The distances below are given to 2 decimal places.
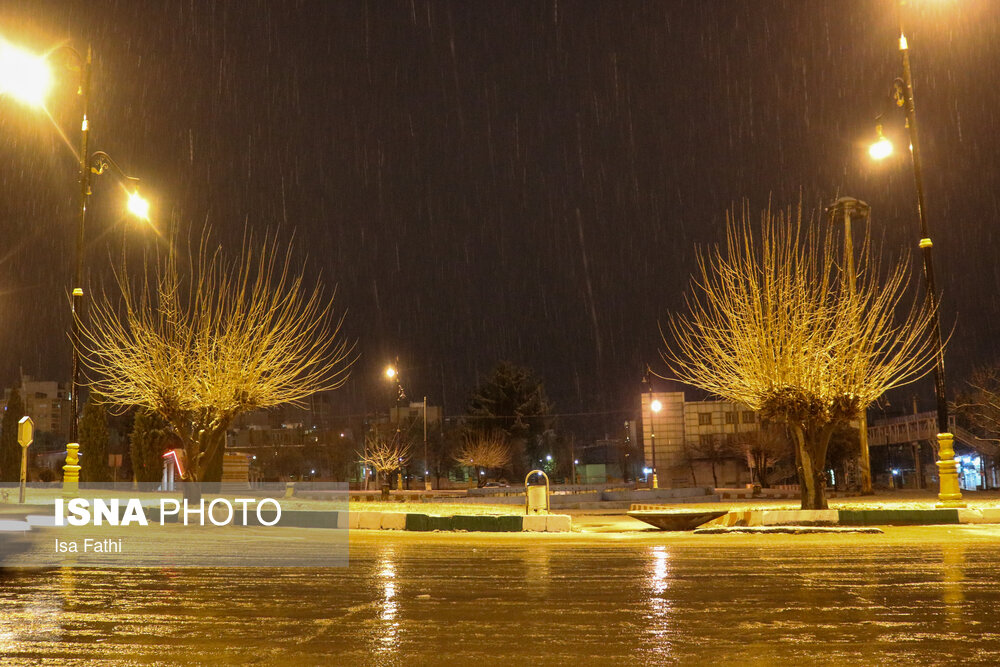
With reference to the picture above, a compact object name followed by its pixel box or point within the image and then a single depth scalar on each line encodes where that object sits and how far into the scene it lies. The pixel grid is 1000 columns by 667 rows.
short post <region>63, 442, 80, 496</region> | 18.63
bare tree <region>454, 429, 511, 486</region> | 60.69
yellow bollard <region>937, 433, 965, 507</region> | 18.67
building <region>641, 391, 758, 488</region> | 53.72
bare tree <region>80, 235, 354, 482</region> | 21.28
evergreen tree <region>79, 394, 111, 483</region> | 38.03
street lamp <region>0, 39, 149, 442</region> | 17.73
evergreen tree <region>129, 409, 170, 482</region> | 40.00
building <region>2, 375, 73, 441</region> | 126.19
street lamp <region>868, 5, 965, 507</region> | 18.77
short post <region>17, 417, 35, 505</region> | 22.01
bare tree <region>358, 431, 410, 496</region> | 41.94
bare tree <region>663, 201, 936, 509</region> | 19.02
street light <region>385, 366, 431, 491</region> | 42.91
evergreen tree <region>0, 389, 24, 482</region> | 40.69
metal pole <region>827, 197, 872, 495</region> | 28.58
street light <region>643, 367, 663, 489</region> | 43.69
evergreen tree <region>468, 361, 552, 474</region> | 68.81
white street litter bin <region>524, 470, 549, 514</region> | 19.59
